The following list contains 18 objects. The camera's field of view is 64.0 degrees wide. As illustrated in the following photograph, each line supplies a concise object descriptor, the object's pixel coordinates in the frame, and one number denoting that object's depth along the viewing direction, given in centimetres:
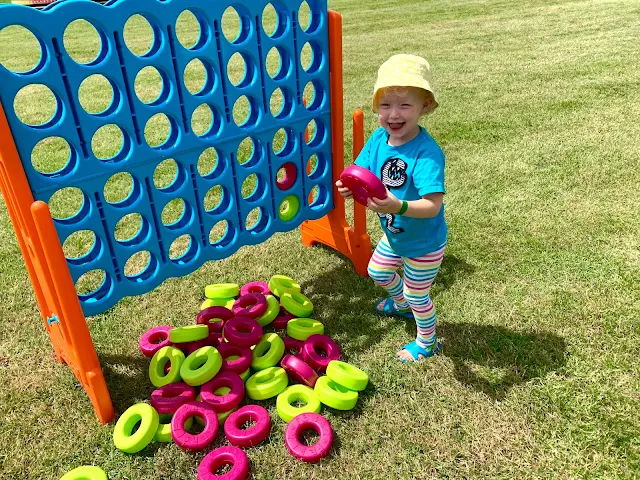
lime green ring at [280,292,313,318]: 312
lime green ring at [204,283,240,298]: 326
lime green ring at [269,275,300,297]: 327
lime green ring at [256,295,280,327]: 309
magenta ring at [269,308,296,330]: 312
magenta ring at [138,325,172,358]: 289
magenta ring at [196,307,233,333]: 304
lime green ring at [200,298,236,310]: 327
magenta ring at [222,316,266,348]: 280
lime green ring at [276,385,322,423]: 247
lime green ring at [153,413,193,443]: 240
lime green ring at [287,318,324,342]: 296
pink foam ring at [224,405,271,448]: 234
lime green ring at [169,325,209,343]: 280
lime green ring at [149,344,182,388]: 266
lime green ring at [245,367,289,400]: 259
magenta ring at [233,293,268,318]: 304
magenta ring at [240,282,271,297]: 336
